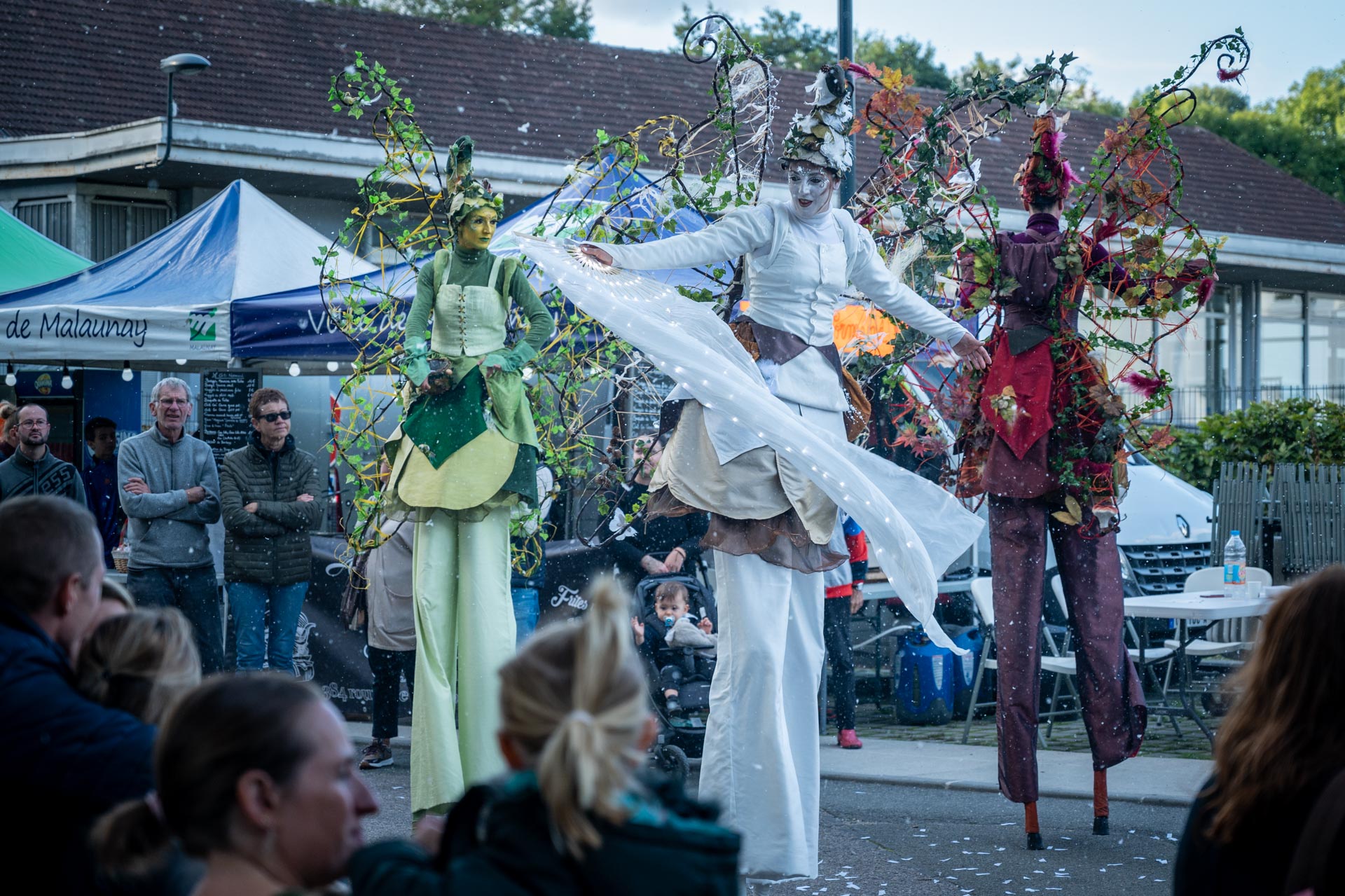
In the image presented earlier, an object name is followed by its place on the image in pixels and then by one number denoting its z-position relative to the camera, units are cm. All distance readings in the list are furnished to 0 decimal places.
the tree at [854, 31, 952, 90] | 4200
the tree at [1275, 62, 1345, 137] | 4303
